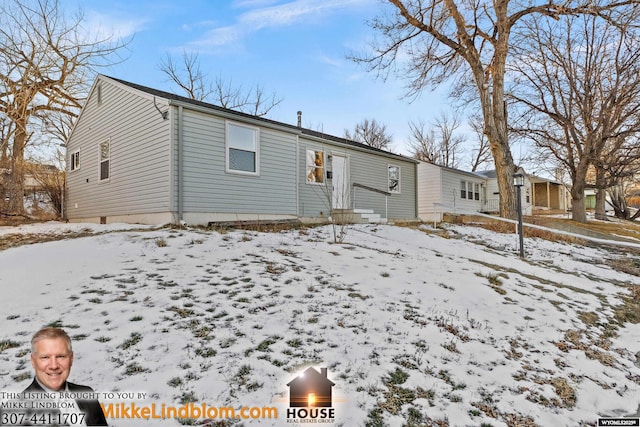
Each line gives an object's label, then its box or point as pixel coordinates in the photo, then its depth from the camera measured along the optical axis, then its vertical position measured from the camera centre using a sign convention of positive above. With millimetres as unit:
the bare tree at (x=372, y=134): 36094 +8171
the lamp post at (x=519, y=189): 8288 +525
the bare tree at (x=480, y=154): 34062 +5774
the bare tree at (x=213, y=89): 24484 +9012
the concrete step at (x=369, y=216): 12702 -149
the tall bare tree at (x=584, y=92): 15422 +5627
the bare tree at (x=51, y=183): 13844 +1223
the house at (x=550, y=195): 32188 +1542
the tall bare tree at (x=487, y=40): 12891 +6781
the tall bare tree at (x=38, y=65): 11688 +5499
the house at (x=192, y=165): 8617 +1420
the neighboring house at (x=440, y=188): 20219 +1419
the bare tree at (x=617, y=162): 16031 +2323
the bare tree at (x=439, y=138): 35688 +7377
